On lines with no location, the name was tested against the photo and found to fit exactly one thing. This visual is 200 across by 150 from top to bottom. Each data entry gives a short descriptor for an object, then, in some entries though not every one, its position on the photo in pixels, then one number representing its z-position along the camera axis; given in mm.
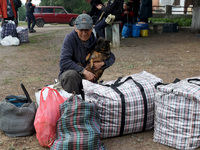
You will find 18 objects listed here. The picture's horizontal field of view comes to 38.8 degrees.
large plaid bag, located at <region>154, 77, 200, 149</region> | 2775
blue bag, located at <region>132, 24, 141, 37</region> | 12438
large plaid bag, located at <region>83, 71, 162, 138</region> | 3053
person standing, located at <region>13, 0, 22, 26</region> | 12578
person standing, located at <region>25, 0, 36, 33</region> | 15752
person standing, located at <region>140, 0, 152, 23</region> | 13781
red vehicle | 23547
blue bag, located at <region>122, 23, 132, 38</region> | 12305
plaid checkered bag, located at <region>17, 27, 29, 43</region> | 11069
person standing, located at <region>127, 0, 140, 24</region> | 13094
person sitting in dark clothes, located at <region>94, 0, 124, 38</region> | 8805
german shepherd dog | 3768
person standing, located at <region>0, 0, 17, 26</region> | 10820
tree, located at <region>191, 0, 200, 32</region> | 12759
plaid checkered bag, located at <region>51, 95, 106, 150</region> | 2676
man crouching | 3494
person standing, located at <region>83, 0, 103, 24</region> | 9148
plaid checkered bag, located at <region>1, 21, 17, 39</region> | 10367
